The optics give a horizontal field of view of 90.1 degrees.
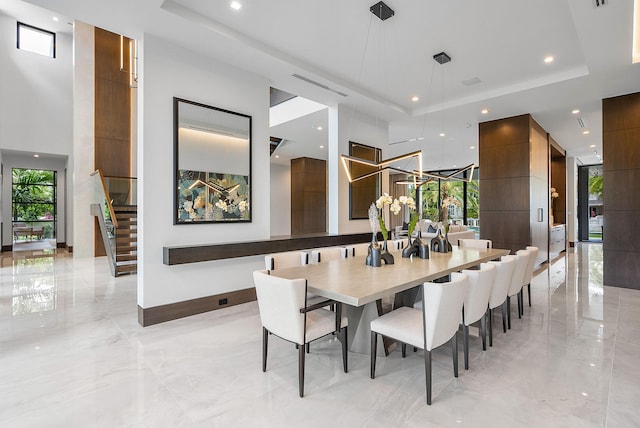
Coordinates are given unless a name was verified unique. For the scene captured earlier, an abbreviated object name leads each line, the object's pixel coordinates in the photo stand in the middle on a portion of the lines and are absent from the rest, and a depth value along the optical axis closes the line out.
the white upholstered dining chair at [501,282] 3.01
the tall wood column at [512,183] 6.44
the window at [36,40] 9.34
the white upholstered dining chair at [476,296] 2.57
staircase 6.49
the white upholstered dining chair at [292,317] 2.19
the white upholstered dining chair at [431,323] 2.15
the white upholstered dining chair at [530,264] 3.87
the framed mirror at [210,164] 3.83
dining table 2.26
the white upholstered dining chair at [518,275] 3.45
